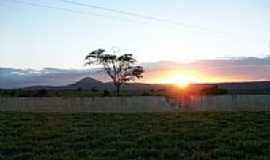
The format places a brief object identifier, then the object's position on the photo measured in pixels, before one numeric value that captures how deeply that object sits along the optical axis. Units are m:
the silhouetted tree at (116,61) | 35.50
